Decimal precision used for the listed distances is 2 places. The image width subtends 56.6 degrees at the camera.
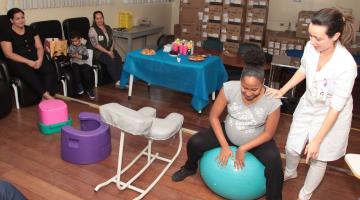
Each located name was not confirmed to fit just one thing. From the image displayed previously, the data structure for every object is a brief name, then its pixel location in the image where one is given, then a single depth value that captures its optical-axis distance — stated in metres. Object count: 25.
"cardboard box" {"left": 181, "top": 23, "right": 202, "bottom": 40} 5.81
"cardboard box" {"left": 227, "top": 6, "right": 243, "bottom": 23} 5.38
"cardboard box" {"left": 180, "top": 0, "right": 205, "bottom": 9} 5.66
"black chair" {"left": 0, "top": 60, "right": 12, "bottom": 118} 3.09
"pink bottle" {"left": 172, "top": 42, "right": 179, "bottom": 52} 3.83
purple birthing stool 2.42
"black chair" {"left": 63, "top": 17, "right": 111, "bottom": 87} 4.14
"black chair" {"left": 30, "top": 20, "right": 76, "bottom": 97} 3.73
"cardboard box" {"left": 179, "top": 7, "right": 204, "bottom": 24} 5.71
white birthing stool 1.91
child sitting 3.84
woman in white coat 1.66
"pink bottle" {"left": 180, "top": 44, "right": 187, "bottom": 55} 3.84
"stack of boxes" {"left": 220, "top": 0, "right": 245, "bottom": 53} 5.40
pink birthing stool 2.88
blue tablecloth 3.44
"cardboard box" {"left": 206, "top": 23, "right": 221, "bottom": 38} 5.64
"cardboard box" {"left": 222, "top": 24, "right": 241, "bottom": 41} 5.49
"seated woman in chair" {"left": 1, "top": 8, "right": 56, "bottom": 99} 3.37
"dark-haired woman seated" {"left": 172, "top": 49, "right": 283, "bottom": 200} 1.96
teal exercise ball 2.00
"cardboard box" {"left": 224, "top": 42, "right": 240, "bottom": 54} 5.59
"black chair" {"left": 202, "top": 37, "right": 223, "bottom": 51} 4.68
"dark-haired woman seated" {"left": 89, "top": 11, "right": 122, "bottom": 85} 4.22
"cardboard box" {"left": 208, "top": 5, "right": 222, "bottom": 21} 5.53
